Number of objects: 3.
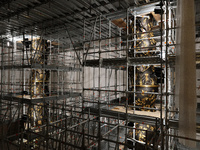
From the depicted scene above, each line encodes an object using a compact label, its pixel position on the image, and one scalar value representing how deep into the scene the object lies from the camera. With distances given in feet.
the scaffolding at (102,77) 14.01
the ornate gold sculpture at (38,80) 26.03
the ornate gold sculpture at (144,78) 17.49
